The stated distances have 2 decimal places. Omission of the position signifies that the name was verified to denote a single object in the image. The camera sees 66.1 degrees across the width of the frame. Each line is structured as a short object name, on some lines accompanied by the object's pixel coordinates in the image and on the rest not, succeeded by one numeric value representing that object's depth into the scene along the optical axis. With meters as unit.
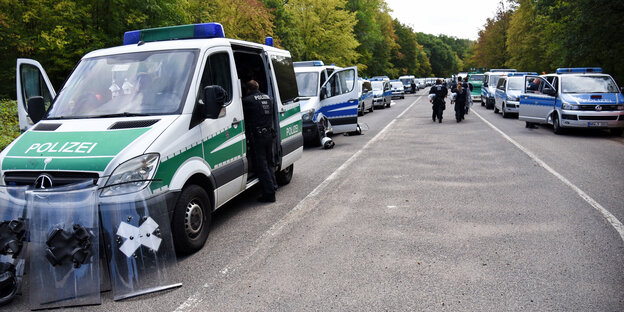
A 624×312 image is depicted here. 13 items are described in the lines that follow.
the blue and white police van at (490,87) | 27.50
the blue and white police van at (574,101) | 14.04
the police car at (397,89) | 47.12
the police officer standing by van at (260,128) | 6.64
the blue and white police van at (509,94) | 21.42
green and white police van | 4.38
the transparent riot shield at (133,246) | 4.12
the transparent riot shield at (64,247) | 3.97
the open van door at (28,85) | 6.11
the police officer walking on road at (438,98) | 19.33
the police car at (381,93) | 31.16
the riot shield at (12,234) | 4.07
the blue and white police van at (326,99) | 13.16
